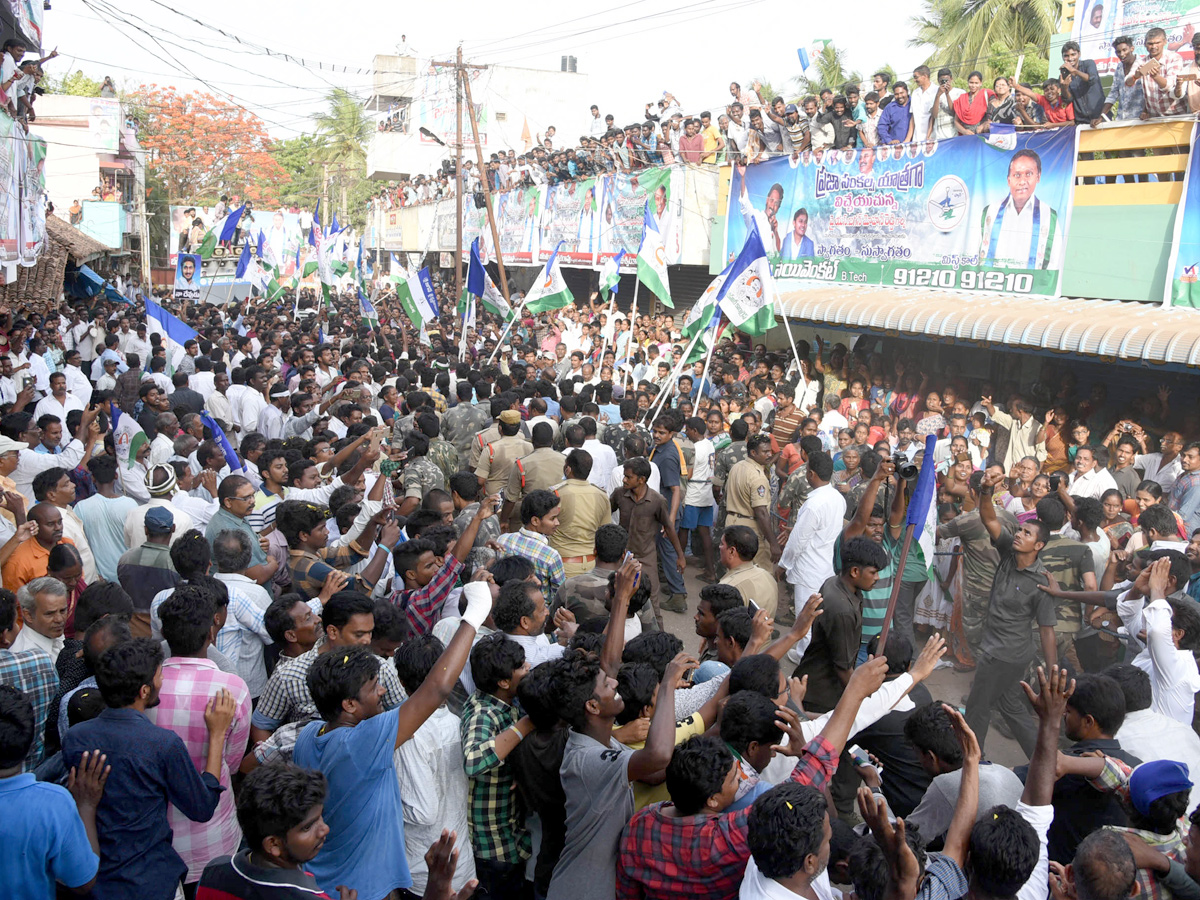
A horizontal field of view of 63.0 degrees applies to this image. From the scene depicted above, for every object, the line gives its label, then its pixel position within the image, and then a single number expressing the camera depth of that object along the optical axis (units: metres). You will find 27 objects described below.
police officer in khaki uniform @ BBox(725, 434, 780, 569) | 7.56
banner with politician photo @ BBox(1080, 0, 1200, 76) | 12.88
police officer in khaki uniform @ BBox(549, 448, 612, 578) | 6.42
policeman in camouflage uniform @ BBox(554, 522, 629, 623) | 5.34
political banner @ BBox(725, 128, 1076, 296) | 11.52
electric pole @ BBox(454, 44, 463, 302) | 23.38
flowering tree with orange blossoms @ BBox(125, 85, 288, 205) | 48.34
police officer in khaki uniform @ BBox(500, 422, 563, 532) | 7.32
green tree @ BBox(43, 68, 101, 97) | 50.62
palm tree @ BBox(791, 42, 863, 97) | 32.06
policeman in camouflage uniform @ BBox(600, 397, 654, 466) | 8.52
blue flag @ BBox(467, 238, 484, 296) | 14.54
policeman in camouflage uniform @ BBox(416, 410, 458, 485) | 8.05
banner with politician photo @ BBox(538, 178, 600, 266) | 22.73
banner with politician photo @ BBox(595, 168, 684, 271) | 19.02
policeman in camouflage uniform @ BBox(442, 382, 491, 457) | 8.86
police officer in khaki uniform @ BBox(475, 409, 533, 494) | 7.89
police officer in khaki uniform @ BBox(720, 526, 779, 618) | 5.18
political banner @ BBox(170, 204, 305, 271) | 23.78
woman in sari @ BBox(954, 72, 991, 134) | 12.36
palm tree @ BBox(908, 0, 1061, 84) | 26.75
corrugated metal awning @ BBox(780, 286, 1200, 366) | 9.09
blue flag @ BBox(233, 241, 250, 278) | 21.47
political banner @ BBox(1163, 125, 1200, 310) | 9.89
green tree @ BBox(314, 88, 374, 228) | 62.31
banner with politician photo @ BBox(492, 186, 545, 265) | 26.44
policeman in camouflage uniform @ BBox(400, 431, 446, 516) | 7.11
